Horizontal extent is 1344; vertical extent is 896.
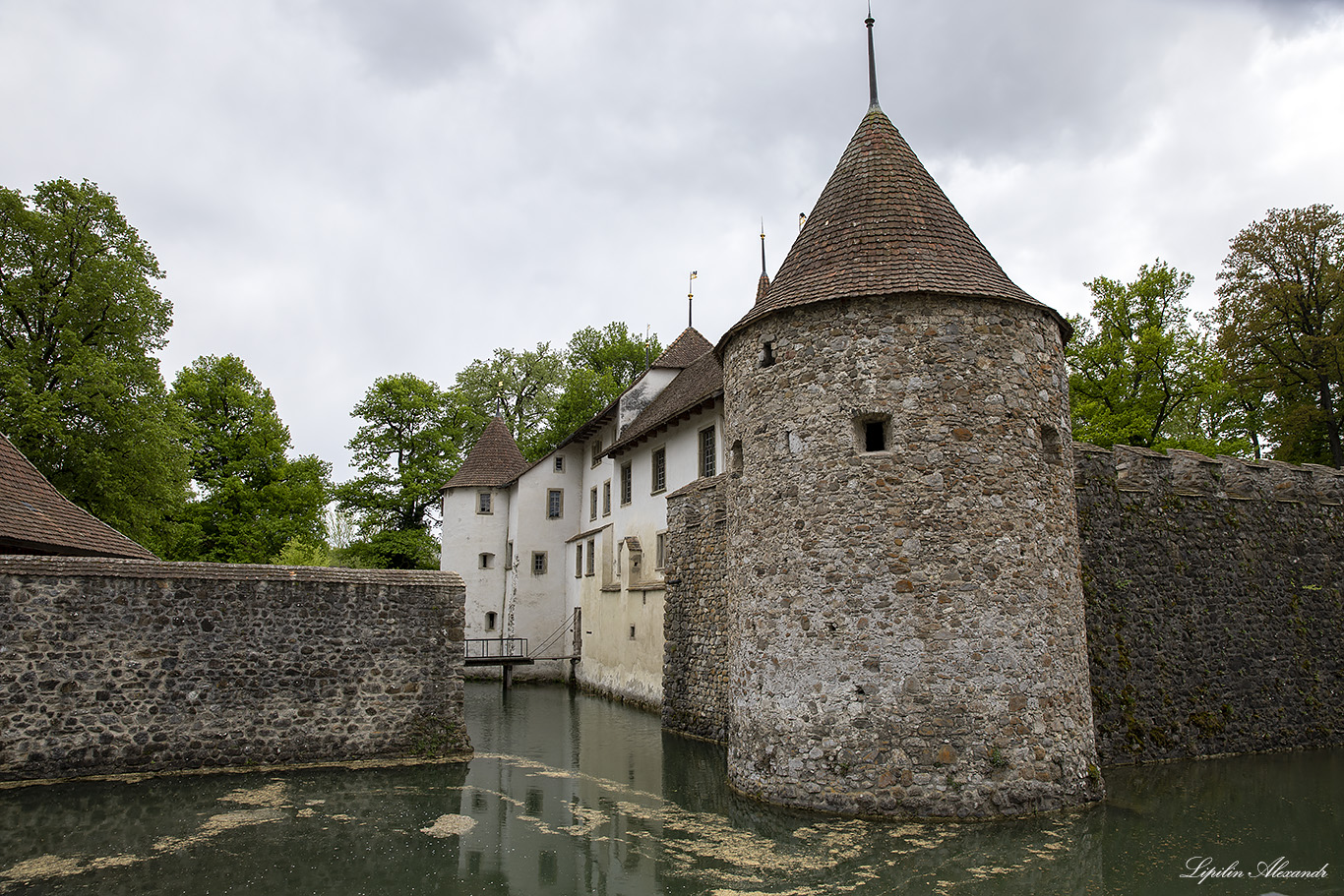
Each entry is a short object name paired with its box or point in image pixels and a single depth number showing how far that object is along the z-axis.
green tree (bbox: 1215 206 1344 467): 21.50
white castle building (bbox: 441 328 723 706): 20.11
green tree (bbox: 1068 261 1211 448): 22.75
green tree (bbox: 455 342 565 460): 38.62
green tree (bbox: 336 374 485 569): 31.62
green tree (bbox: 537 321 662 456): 34.84
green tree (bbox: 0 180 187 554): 18.83
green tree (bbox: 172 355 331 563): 28.28
